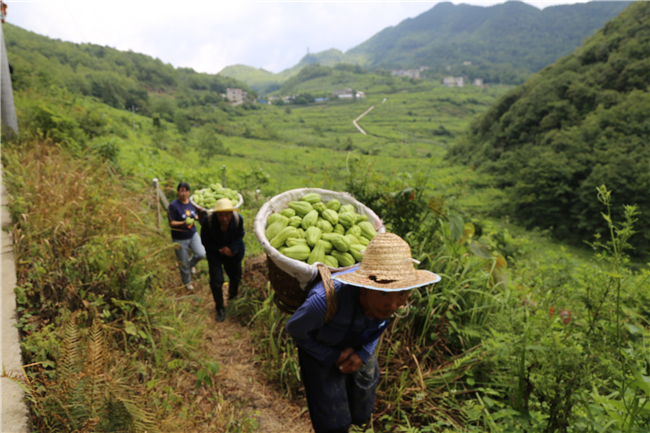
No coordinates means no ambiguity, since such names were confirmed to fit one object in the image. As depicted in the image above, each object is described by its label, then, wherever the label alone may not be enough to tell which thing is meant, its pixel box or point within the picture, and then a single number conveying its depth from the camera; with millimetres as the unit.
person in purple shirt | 4914
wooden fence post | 6508
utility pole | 6422
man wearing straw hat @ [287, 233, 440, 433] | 1797
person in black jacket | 4090
